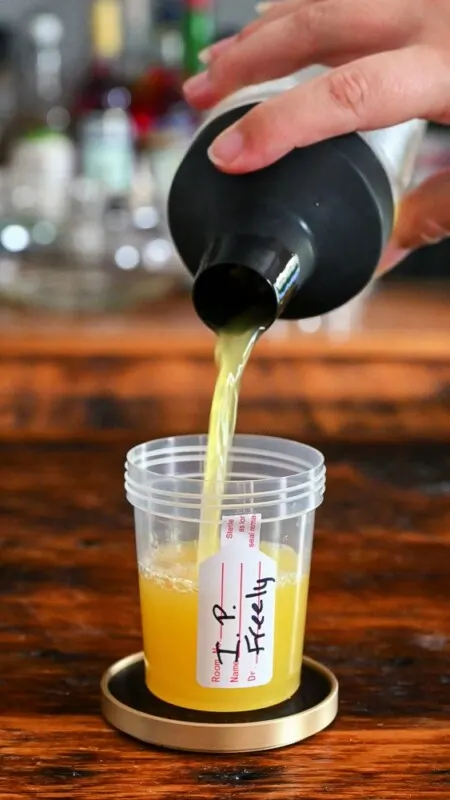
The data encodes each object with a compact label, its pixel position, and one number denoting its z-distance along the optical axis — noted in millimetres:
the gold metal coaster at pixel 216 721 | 620
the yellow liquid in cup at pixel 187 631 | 652
